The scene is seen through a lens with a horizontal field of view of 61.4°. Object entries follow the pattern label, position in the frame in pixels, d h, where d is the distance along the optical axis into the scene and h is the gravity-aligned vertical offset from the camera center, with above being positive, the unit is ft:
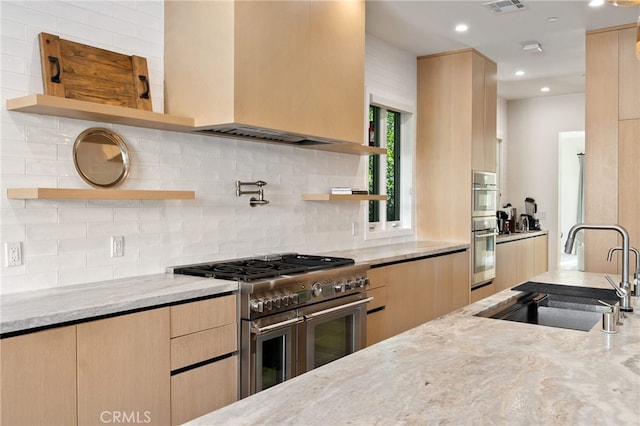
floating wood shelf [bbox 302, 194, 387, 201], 13.38 +0.17
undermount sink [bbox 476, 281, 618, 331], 7.86 -1.54
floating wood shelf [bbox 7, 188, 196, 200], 7.72 +0.15
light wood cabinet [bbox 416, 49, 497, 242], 17.67 +2.29
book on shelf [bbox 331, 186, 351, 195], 13.96 +0.33
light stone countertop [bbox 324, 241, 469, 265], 13.07 -1.29
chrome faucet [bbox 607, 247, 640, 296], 7.80 -1.05
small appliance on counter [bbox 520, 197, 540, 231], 24.53 -0.60
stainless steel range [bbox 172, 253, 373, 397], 9.09 -2.05
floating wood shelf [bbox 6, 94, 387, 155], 7.68 +1.41
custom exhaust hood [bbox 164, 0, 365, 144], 9.64 +2.68
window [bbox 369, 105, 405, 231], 17.17 +1.16
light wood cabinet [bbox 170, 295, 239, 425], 8.16 -2.43
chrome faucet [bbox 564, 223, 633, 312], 6.89 -0.82
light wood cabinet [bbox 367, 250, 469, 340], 13.55 -2.39
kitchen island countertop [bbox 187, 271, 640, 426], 3.60 -1.41
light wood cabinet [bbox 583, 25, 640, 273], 14.76 +1.85
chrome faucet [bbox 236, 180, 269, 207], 11.70 +0.25
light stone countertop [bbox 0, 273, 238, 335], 6.49 -1.33
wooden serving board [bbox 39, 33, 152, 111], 8.32 +2.16
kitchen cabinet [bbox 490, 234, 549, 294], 20.67 -2.34
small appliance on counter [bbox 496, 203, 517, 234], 22.77 -0.77
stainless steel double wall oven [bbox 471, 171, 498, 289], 17.93 -0.83
